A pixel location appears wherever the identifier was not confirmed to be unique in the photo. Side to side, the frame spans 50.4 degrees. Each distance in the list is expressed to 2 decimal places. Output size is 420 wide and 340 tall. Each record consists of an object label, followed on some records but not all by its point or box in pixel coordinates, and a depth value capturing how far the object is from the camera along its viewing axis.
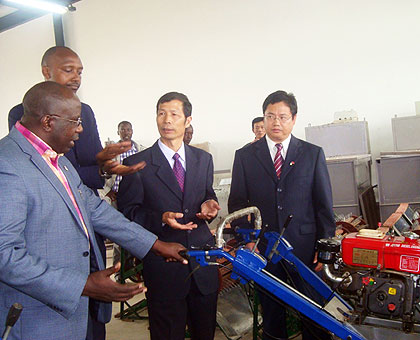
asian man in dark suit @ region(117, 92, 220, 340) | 2.05
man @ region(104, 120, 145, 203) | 6.04
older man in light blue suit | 1.28
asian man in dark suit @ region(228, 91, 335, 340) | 2.42
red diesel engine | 1.90
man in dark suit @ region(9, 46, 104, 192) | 2.12
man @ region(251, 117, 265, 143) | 4.91
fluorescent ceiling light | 7.39
